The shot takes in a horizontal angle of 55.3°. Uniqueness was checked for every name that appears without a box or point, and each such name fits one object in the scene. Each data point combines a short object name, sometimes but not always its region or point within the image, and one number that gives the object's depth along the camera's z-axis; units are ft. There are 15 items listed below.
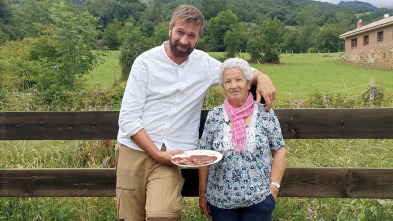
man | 8.07
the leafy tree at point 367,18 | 341.25
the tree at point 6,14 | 204.23
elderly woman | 7.66
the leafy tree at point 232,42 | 192.13
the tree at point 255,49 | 165.37
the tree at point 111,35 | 250.57
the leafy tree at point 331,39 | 232.12
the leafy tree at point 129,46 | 111.34
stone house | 110.42
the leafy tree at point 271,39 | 157.79
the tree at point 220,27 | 260.62
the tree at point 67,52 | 41.01
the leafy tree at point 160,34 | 209.56
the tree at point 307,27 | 271.90
